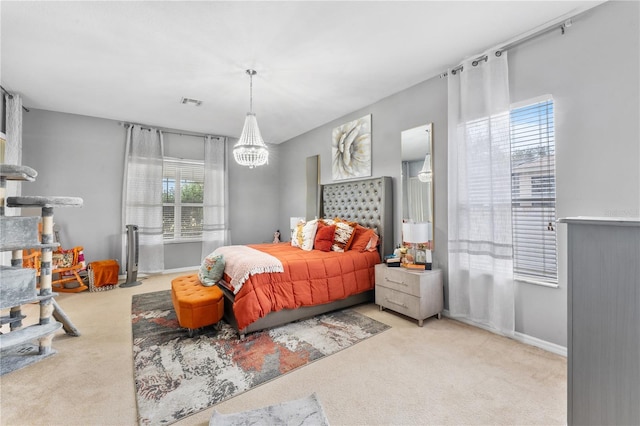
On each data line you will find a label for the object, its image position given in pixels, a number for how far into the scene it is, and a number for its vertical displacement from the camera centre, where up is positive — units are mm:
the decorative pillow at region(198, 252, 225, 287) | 2969 -590
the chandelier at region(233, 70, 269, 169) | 3193 +810
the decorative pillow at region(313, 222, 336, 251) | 3705 -311
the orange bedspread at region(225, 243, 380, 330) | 2588 -709
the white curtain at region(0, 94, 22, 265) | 3543 +1067
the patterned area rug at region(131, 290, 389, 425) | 1774 -1142
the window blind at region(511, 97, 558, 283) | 2385 +191
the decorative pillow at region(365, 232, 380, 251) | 3676 -378
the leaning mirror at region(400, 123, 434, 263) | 3154 +343
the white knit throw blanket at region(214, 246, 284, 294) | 2658 -495
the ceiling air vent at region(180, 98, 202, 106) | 3876 +1611
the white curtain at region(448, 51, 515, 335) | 2578 +168
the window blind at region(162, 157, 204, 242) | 5238 +327
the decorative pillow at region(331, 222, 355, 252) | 3709 -301
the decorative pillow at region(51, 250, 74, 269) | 3822 -582
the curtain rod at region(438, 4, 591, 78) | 2215 +1532
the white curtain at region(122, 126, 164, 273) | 4789 +401
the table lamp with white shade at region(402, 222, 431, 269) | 3092 -259
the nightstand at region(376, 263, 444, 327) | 2852 -831
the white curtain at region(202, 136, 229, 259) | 5461 +367
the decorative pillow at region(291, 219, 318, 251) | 3877 -294
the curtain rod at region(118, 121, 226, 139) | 4815 +1584
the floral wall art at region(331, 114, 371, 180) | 4133 +1023
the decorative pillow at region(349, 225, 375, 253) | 3678 -326
